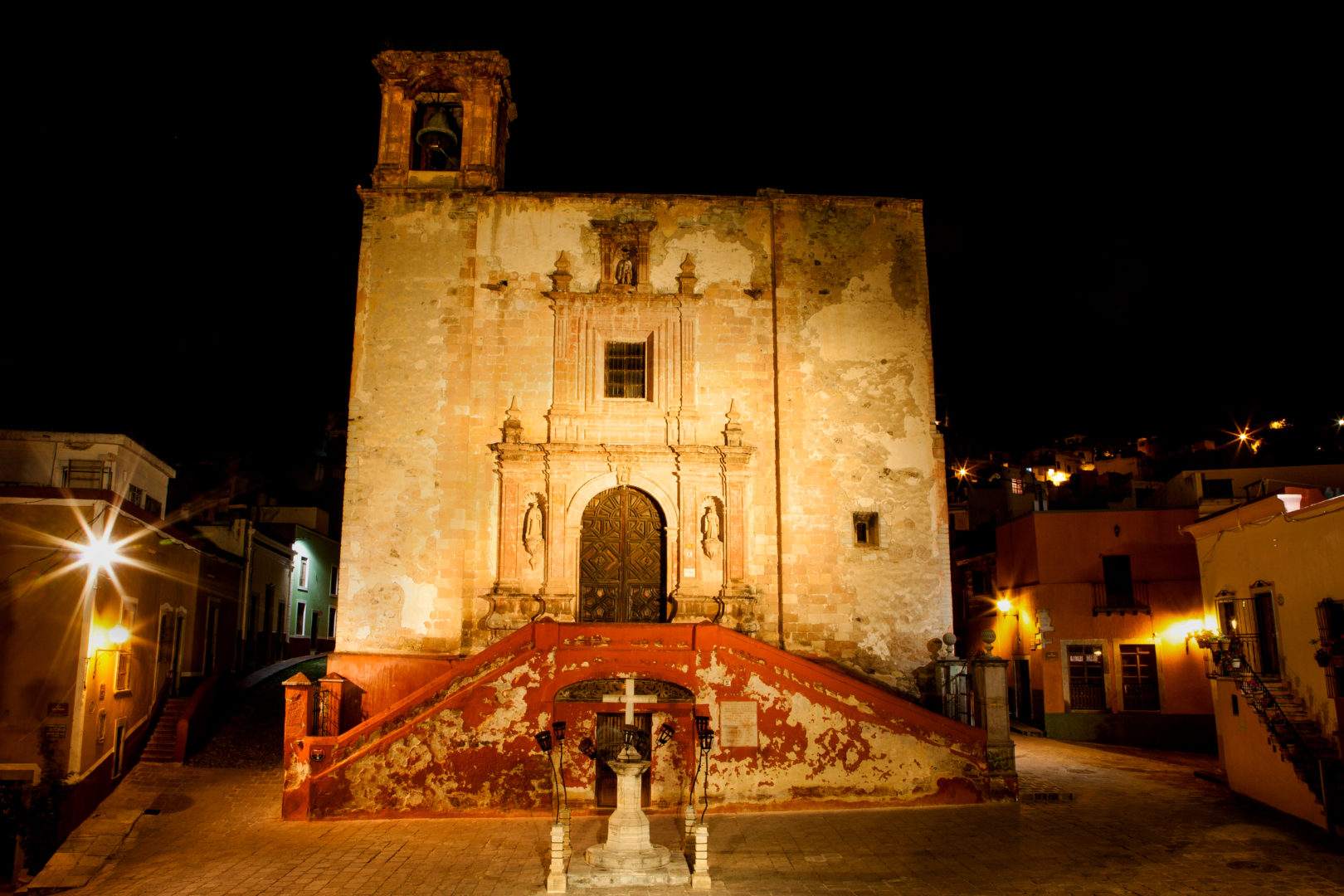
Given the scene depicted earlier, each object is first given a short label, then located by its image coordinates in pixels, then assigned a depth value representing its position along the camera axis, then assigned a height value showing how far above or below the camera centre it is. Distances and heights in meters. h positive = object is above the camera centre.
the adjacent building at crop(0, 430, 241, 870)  14.79 +0.07
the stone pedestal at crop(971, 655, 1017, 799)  14.19 -1.36
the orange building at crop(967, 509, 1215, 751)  22.42 +0.08
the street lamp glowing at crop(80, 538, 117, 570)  15.51 +1.36
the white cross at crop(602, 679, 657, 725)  12.21 -0.90
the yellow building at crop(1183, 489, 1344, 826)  13.14 -0.19
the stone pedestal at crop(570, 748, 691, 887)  10.23 -2.48
